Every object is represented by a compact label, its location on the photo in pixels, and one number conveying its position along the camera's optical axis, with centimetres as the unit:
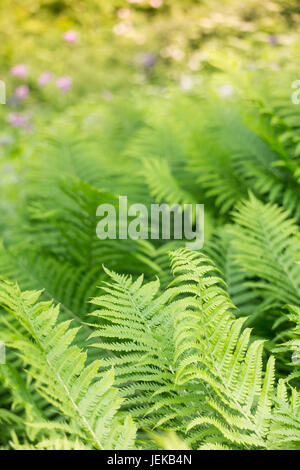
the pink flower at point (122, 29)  438
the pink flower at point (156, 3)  448
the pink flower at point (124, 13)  443
